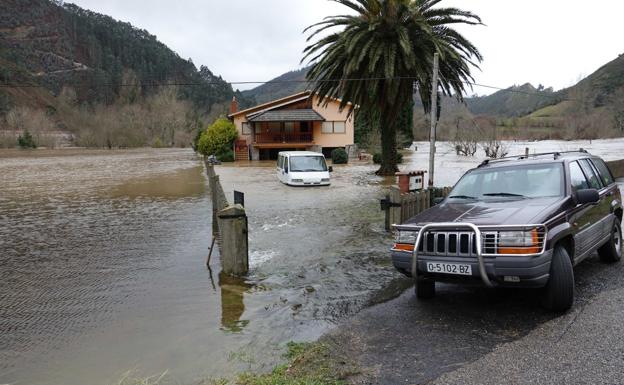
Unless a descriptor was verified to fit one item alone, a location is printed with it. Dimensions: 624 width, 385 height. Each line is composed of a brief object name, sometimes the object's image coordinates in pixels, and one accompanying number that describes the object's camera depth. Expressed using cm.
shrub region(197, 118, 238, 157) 4119
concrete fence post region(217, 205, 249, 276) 746
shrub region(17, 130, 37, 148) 7312
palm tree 2052
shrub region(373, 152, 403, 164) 3518
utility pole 1229
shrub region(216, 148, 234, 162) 4059
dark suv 478
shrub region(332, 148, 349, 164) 3740
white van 2117
